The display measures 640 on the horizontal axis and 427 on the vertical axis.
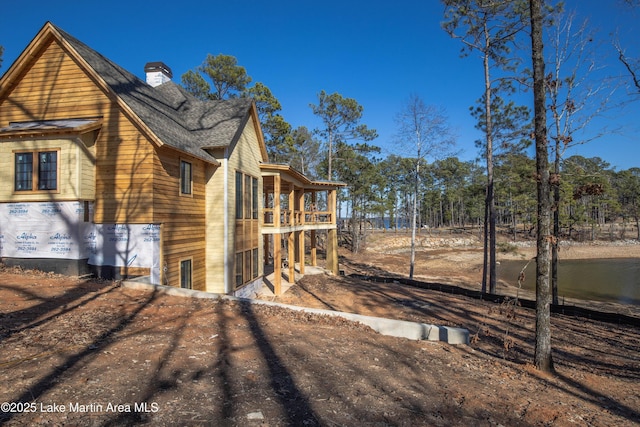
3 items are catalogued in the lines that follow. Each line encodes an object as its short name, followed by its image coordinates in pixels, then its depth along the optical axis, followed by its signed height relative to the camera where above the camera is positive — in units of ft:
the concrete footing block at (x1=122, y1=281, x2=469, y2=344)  26.89 -8.93
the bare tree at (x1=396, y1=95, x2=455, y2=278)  65.72 +8.88
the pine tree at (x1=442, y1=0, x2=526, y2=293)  52.33 +25.38
